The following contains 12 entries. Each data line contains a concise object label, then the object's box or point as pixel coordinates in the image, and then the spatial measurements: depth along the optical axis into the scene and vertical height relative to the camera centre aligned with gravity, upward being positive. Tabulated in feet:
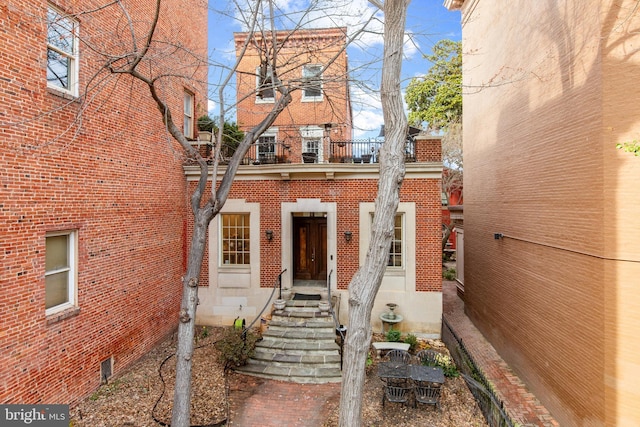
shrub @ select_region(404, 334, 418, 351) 30.68 -12.23
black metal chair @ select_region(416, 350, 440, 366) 26.12 -11.79
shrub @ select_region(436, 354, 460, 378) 25.75 -12.42
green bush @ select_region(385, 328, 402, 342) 31.24 -11.90
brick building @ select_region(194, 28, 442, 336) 33.24 -2.26
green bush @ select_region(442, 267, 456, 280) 64.02 -12.26
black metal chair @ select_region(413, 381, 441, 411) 21.44 -12.22
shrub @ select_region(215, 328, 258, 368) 26.25 -11.15
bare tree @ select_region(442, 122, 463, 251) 69.82 +12.77
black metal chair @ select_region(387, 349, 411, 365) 26.45 -11.88
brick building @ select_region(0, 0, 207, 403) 17.74 +0.39
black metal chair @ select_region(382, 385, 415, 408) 21.48 -12.17
